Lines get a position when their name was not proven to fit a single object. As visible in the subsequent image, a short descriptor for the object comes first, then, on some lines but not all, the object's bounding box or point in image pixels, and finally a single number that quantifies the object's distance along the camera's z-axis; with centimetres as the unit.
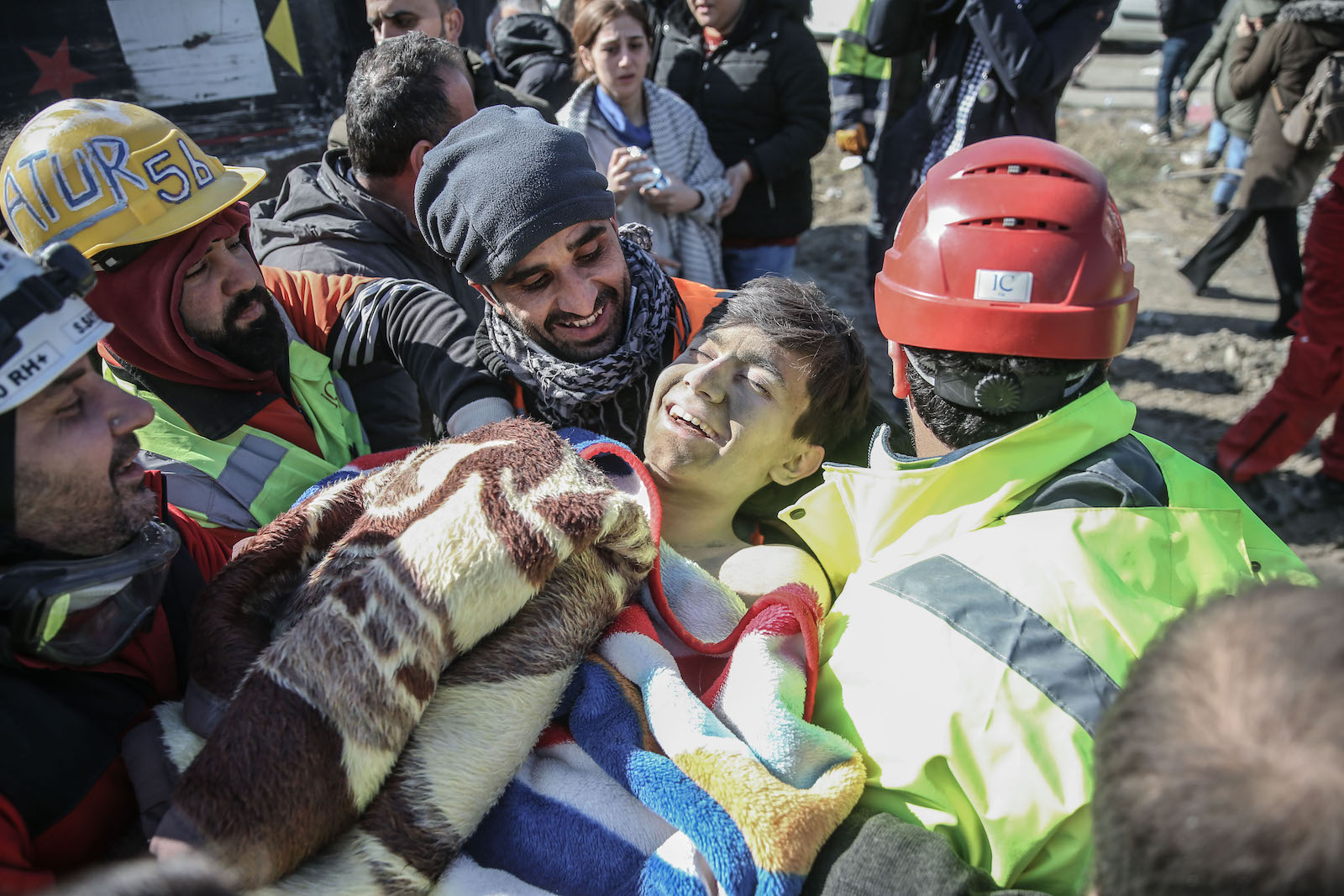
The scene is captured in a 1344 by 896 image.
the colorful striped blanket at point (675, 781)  124
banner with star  392
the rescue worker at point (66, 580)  120
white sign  413
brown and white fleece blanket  118
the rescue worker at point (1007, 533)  120
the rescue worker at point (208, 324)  182
